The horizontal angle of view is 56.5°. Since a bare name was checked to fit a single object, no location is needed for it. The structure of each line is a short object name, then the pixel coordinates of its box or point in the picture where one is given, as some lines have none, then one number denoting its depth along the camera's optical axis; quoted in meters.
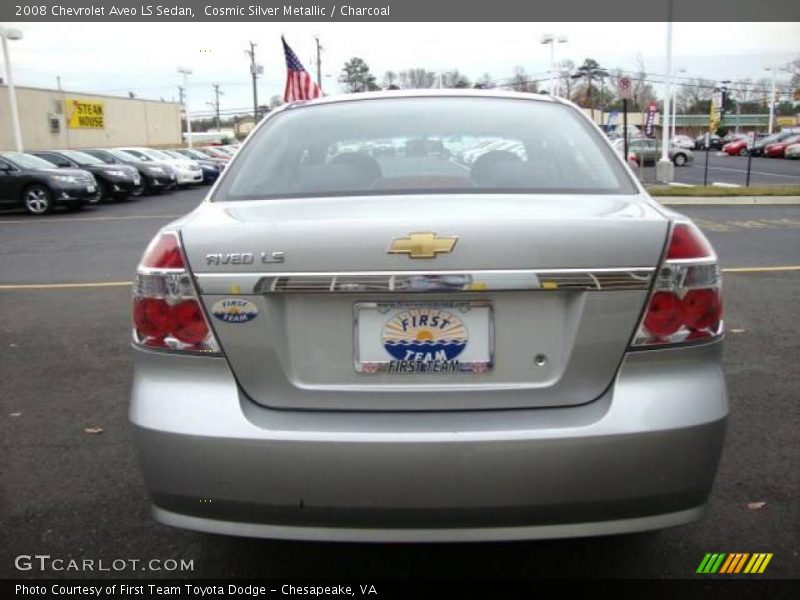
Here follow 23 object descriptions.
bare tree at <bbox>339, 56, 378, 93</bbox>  73.09
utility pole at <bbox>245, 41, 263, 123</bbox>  48.03
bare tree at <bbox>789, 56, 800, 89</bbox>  74.25
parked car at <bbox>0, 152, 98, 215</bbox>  17.02
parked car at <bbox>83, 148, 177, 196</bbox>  23.28
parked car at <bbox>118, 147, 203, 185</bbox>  26.41
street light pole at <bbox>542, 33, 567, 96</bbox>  33.84
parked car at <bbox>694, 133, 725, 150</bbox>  61.12
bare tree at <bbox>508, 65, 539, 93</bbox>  67.31
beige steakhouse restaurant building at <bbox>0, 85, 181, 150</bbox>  39.19
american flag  13.02
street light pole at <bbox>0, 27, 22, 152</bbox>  25.75
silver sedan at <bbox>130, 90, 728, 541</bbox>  2.04
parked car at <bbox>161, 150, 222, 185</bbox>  29.09
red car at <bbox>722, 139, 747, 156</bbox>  48.81
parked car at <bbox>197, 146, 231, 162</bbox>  34.81
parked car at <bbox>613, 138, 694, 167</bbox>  34.78
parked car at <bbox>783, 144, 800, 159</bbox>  43.09
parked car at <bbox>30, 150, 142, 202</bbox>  20.08
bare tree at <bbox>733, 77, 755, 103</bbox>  99.62
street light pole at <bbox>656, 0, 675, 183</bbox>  22.70
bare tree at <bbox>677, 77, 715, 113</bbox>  96.72
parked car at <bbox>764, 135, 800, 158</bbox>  45.22
